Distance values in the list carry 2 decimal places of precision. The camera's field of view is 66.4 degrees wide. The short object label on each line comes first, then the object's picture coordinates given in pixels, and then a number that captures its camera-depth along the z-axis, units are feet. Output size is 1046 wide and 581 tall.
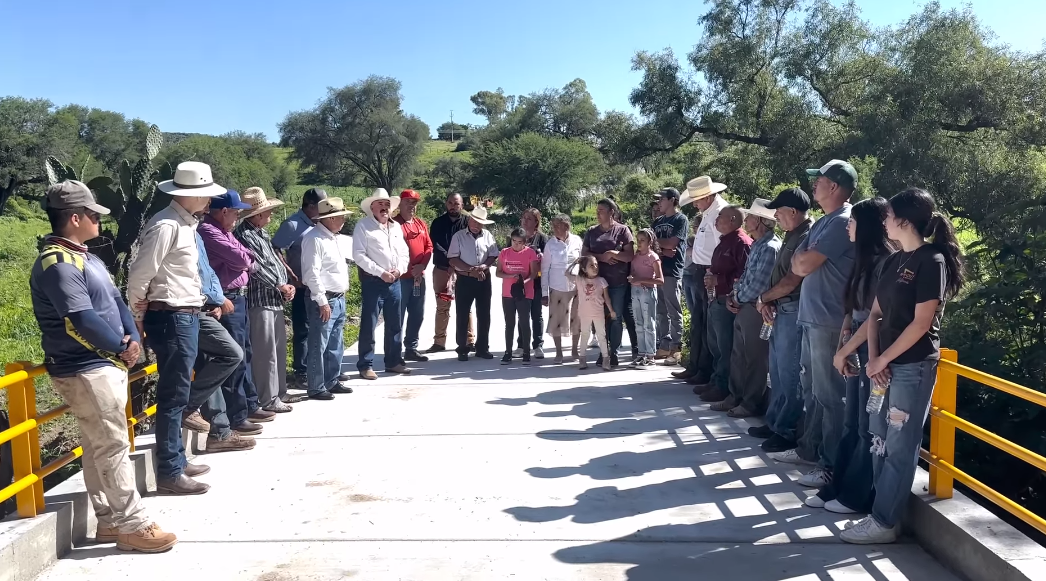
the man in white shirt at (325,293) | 23.98
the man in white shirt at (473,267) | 31.04
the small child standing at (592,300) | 28.76
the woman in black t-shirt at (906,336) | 12.59
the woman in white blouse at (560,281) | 30.27
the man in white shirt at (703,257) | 25.76
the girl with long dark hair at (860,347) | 14.49
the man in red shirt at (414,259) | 29.94
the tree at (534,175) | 131.23
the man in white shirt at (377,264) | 27.25
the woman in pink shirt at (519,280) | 30.68
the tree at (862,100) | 65.67
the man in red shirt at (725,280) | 22.94
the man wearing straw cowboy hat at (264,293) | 21.81
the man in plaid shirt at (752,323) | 20.26
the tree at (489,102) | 353.55
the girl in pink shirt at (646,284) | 28.73
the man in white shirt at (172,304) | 15.97
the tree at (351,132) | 222.48
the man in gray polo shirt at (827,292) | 16.25
